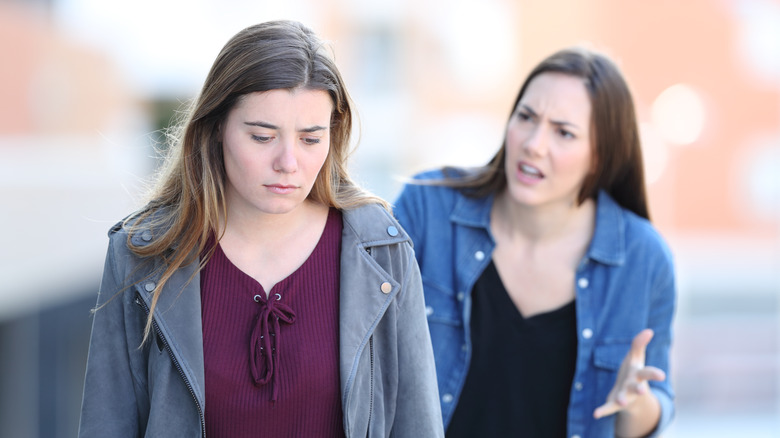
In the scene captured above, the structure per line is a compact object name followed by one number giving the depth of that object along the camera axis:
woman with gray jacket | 4.97
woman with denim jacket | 5.44
